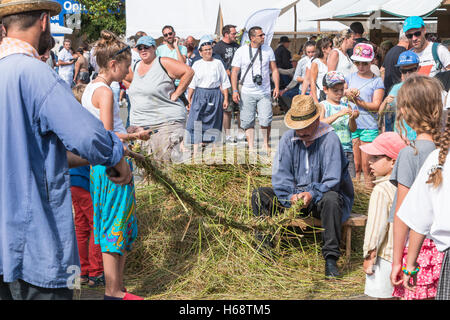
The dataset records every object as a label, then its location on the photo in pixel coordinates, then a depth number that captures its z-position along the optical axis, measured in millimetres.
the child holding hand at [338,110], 6680
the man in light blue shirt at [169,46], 10415
